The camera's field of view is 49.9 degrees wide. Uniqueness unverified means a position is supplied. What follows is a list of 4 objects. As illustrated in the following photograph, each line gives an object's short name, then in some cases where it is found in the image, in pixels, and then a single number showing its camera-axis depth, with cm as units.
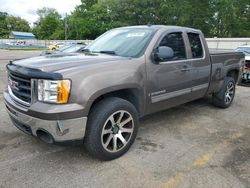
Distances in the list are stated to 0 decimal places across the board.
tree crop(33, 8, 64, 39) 8077
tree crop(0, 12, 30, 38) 9539
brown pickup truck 308
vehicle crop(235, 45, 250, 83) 970
